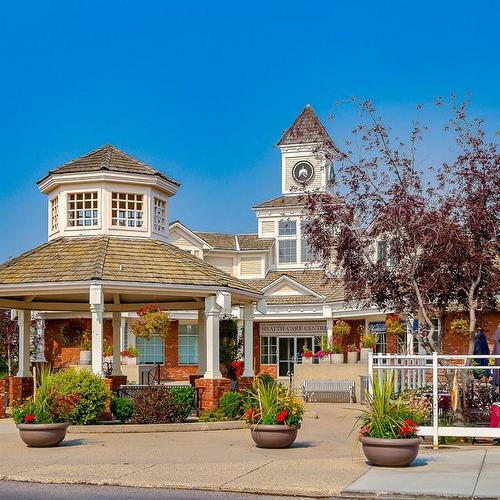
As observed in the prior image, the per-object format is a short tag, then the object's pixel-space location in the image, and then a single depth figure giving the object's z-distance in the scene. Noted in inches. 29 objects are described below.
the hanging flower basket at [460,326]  1107.3
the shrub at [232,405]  791.1
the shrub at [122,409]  765.3
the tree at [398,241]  687.1
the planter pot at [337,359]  1262.3
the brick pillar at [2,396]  893.8
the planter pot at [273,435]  594.9
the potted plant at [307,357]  1316.4
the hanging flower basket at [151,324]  810.8
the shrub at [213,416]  789.2
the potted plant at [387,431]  505.4
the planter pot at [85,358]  1359.5
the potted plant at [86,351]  1359.5
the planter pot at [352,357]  1291.8
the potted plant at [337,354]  1263.5
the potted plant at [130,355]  1459.5
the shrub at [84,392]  725.3
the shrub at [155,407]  760.3
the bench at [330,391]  1147.3
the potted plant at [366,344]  1280.8
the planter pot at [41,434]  610.5
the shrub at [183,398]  781.3
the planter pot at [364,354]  1283.2
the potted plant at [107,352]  1471.5
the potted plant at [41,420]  612.1
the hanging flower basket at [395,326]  1192.8
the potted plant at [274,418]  594.5
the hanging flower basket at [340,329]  1411.2
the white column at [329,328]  1504.7
